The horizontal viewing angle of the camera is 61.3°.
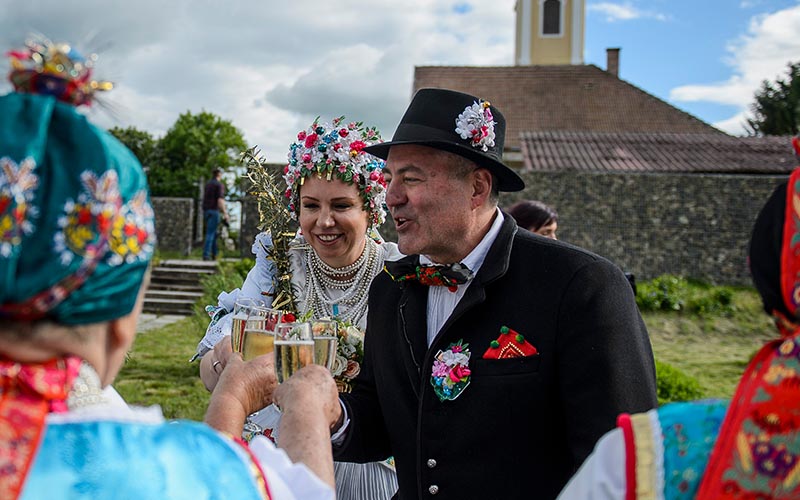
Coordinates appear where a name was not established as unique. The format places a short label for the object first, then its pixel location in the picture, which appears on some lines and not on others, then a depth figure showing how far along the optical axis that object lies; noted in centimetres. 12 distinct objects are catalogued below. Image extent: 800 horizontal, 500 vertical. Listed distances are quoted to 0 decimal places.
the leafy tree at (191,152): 3159
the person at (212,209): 1588
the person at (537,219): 547
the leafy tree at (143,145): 3259
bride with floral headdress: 344
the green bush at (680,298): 1236
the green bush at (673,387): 684
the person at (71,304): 108
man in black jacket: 223
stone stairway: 1366
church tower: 3734
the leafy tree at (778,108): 3006
